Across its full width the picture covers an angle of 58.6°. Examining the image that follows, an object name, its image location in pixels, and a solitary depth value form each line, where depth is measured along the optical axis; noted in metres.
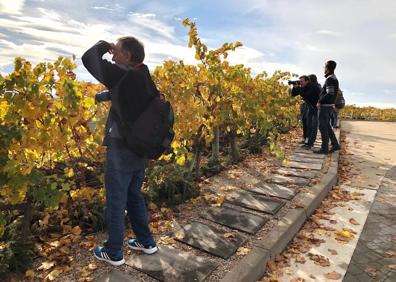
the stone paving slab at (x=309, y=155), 7.80
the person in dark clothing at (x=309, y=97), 8.97
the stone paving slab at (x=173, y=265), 3.01
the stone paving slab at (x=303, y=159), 7.39
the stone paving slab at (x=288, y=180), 5.82
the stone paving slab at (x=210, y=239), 3.48
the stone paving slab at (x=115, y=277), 2.92
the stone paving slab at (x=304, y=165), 6.86
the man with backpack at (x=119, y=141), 2.84
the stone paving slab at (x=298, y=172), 6.26
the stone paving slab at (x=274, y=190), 5.15
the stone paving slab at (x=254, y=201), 4.61
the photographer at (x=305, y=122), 9.82
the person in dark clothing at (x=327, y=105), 7.50
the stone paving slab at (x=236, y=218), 4.04
